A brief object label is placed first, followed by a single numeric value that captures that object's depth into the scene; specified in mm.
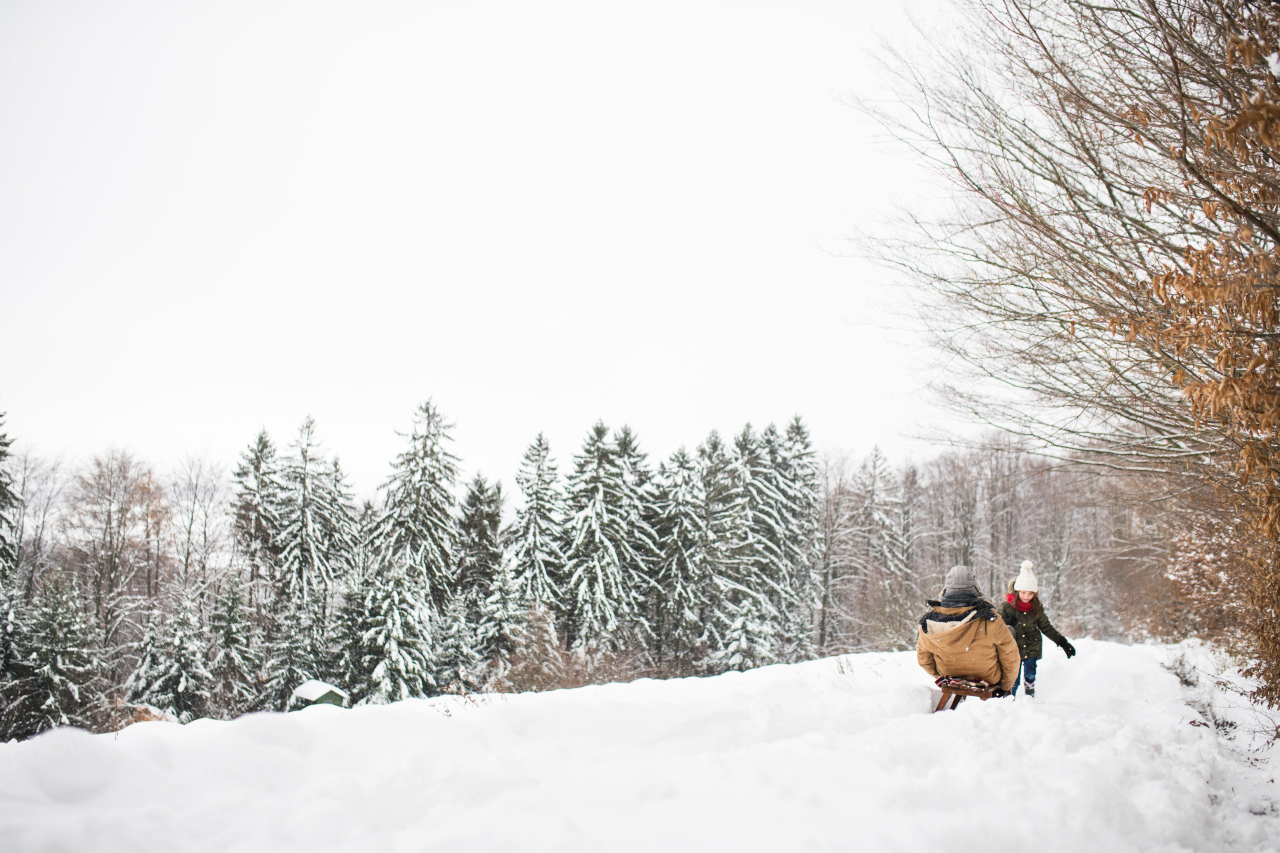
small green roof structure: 17344
